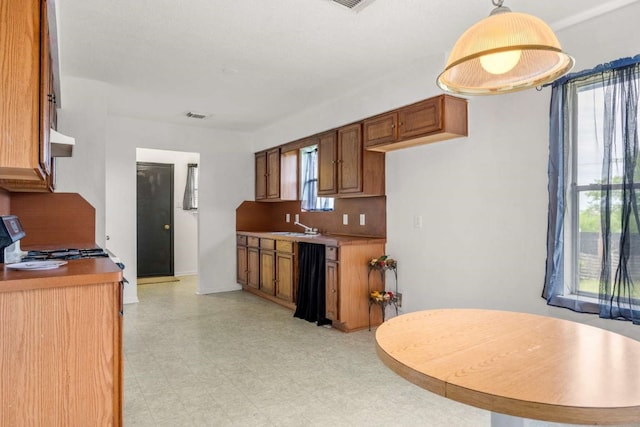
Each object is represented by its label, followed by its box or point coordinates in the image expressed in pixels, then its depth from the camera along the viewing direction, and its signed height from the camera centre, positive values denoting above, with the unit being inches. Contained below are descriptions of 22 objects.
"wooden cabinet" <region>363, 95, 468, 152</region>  128.6 +30.6
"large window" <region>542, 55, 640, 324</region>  90.7 +4.6
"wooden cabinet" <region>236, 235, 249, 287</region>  232.8 -30.3
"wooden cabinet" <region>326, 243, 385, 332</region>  154.2 -30.2
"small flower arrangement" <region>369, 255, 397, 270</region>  156.1 -20.8
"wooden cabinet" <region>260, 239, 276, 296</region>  202.1 -29.7
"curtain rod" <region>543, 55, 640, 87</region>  90.6 +34.8
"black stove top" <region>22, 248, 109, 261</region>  95.7 -11.6
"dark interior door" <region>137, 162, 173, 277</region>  274.4 -6.2
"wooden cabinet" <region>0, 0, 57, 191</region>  55.7 +17.8
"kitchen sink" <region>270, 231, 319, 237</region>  200.2 -12.8
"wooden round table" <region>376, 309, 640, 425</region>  38.1 -18.3
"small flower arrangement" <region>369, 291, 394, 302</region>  153.7 -33.6
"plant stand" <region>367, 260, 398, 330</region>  154.6 -33.0
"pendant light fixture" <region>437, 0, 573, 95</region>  53.3 +23.3
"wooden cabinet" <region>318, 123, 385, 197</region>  162.9 +19.0
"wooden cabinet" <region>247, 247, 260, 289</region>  218.4 -32.4
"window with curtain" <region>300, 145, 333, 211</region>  205.8 +15.2
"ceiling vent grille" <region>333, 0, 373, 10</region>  96.2 +51.2
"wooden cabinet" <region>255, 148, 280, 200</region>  227.3 +21.7
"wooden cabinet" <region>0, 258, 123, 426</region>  62.2 -23.0
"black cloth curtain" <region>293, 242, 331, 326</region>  164.2 -31.7
